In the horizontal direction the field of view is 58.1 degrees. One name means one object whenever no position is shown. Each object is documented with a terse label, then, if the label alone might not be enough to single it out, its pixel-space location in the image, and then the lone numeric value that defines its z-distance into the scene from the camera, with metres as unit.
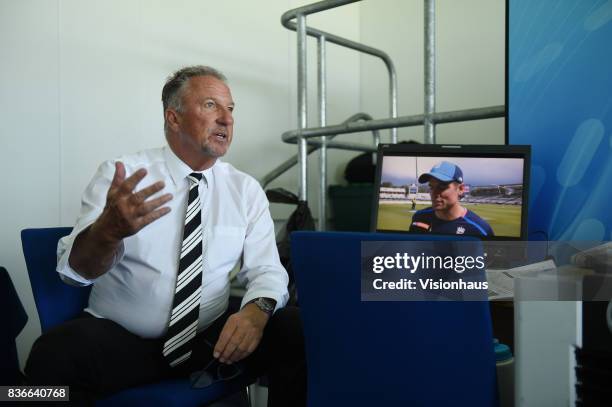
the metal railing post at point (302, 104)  2.35
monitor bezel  1.67
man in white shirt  1.23
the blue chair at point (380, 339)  0.93
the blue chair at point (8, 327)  1.63
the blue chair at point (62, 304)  1.24
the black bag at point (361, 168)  3.50
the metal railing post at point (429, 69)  1.96
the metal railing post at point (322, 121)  2.48
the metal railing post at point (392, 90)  2.87
